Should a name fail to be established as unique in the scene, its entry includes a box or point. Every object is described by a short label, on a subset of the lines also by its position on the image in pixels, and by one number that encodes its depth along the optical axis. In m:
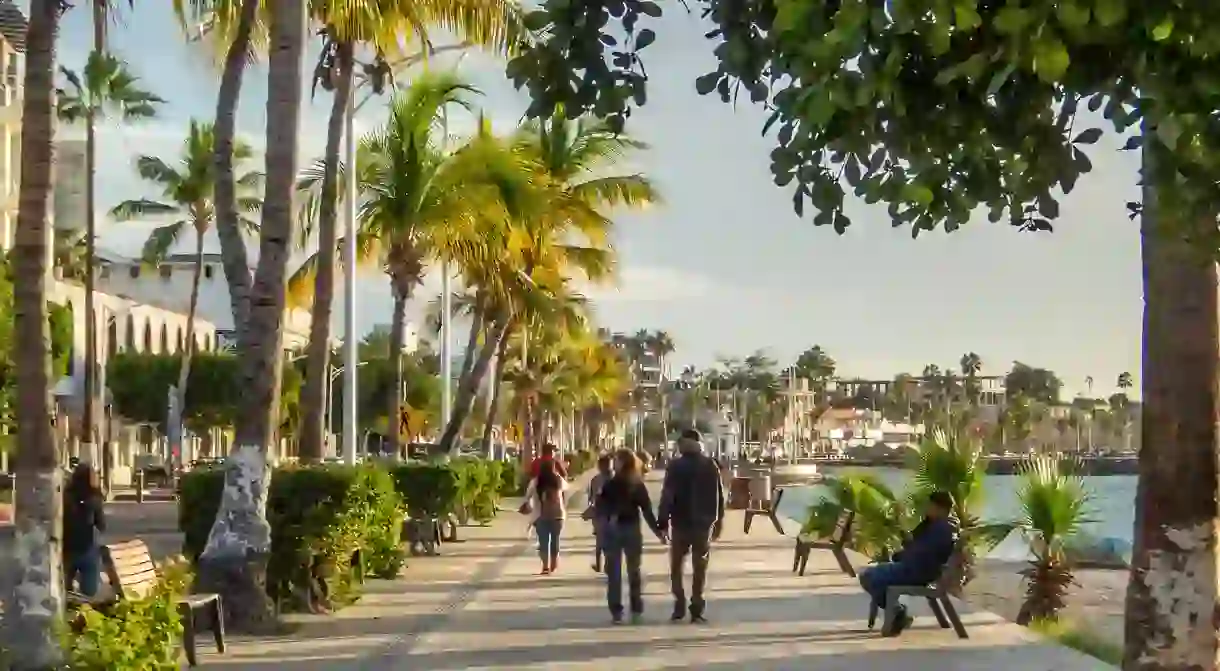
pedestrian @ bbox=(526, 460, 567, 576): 20.09
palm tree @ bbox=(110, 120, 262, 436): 59.62
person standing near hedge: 14.89
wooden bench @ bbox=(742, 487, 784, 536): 28.88
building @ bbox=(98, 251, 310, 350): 99.19
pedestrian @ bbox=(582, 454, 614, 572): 16.33
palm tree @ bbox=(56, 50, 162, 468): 44.03
